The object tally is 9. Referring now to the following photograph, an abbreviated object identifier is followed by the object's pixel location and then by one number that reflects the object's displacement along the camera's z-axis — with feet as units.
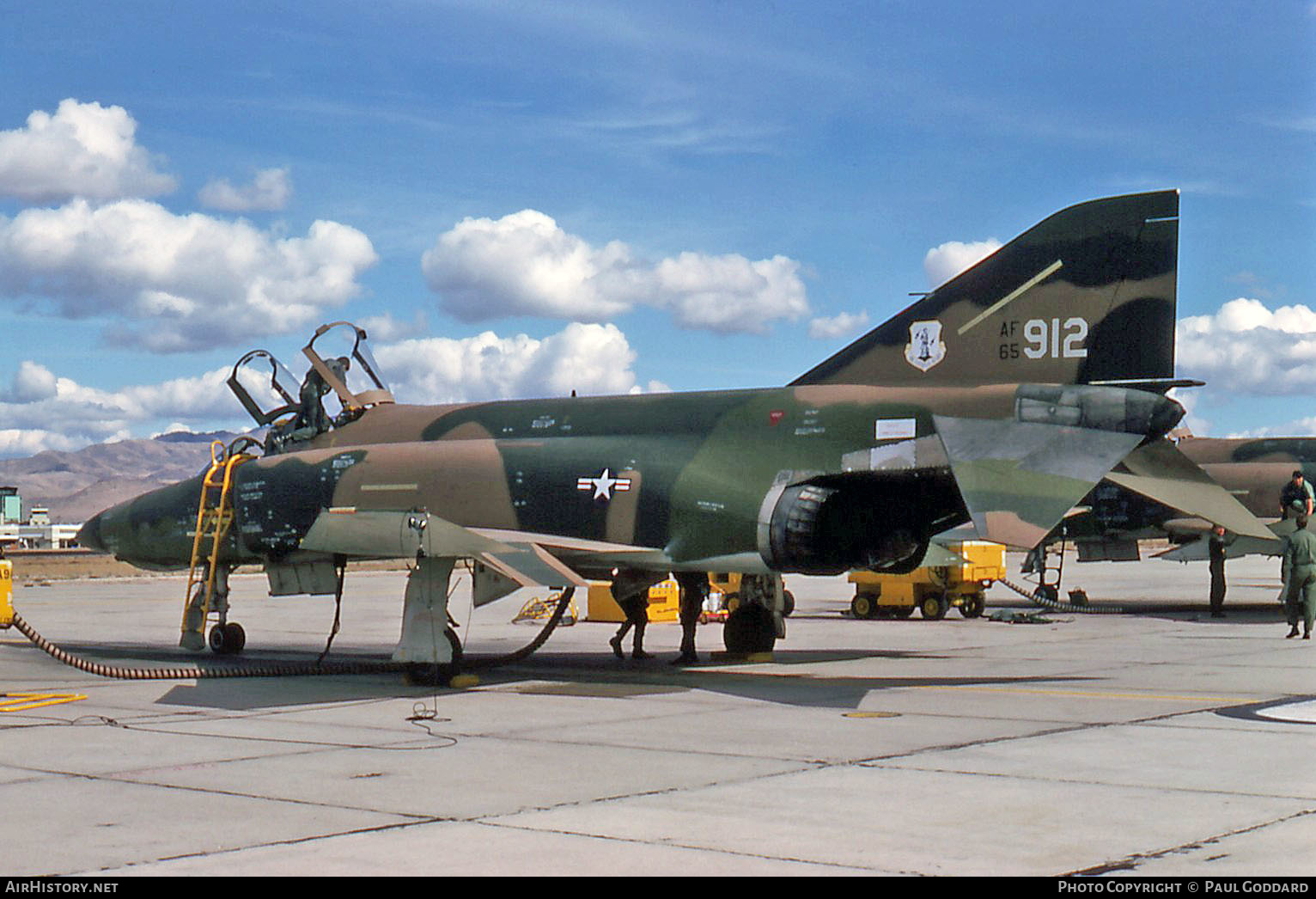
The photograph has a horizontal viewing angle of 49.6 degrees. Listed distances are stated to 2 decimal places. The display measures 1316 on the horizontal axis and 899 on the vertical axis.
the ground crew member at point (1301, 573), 63.00
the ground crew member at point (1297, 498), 60.13
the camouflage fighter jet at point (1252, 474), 88.94
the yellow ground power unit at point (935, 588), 84.53
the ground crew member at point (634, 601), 51.98
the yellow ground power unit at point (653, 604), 76.54
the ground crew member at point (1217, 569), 85.19
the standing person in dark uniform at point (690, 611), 55.67
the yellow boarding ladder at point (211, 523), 56.44
